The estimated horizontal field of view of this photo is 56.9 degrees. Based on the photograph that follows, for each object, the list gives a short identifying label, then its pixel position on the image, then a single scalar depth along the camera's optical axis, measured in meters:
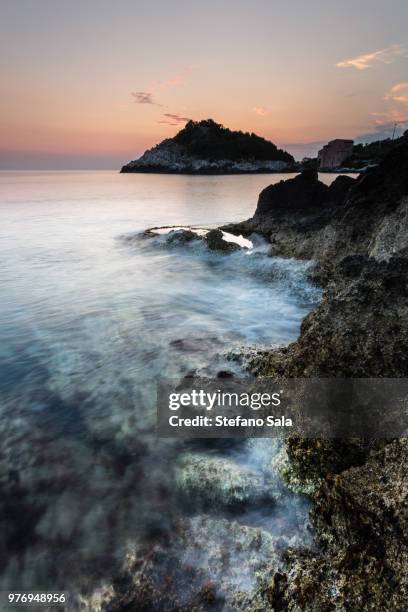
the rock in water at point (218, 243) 15.59
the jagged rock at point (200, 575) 2.95
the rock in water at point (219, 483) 3.77
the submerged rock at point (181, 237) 17.31
